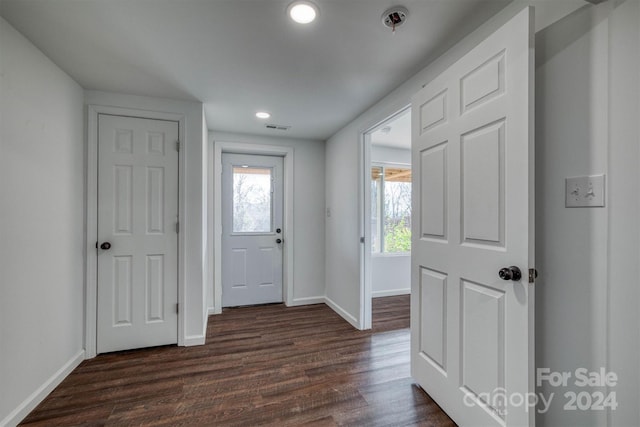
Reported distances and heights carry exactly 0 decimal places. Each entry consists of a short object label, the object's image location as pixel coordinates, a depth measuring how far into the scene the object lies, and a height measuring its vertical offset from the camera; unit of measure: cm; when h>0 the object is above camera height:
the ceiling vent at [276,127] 324 +101
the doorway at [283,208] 342 +5
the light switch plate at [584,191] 105 +9
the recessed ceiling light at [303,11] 138 +103
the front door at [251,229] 365 -22
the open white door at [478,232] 117 -9
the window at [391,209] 431 +7
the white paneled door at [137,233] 238 -18
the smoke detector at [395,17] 141 +103
